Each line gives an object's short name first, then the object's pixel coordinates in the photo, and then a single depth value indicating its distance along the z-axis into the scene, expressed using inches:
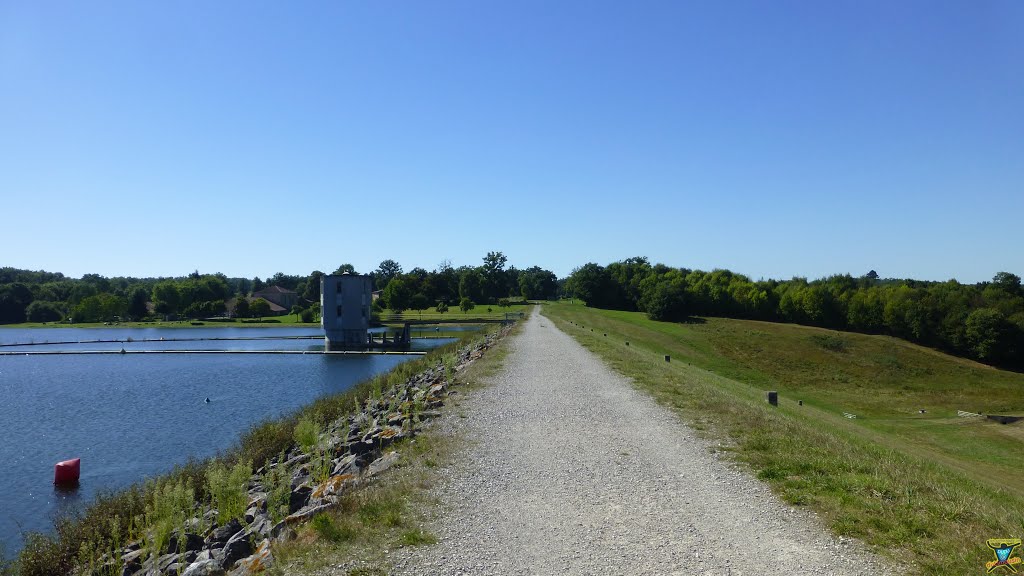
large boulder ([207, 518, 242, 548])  316.5
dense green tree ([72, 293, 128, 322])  4586.6
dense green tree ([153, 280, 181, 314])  4788.4
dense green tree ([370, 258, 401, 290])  6348.4
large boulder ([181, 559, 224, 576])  267.0
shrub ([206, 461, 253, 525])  368.2
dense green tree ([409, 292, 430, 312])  4120.6
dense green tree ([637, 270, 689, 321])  2962.6
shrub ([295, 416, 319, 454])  513.0
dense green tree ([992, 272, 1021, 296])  2733.8
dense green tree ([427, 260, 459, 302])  4655.5
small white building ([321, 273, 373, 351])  2625.5
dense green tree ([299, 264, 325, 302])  5595.5
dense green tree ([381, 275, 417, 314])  4019.4
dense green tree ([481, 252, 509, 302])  4774.9
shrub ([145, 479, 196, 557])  333.6
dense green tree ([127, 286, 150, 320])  4749.0
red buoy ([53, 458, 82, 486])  695.1
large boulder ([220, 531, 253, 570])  276.9
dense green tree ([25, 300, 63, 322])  4884.4
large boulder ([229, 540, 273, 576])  239.3
